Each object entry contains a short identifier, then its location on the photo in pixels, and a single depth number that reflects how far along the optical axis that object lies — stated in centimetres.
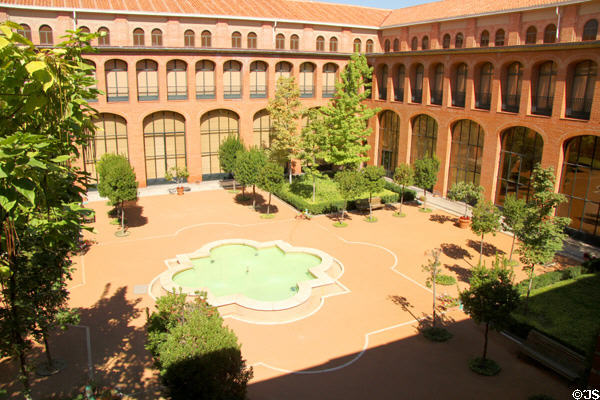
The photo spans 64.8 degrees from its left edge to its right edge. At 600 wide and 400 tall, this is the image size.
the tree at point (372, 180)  3388
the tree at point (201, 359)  1157
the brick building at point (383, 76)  3047
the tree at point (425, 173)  3550
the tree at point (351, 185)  3228
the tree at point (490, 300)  1677
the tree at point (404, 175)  3541
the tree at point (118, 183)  2920
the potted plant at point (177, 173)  4116
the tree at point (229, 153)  3872
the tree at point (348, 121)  3781
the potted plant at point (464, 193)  3259
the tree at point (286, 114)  4131
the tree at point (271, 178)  3334
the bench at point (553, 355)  1652
